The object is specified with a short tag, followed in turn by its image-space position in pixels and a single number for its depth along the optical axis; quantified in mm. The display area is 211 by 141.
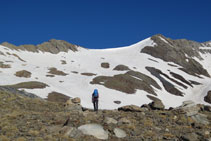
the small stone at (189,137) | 14177
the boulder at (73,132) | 14131
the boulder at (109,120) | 16280
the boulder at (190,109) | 19000
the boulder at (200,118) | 18108
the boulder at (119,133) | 14727
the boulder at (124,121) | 16469
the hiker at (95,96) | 24138
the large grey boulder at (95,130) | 14394
